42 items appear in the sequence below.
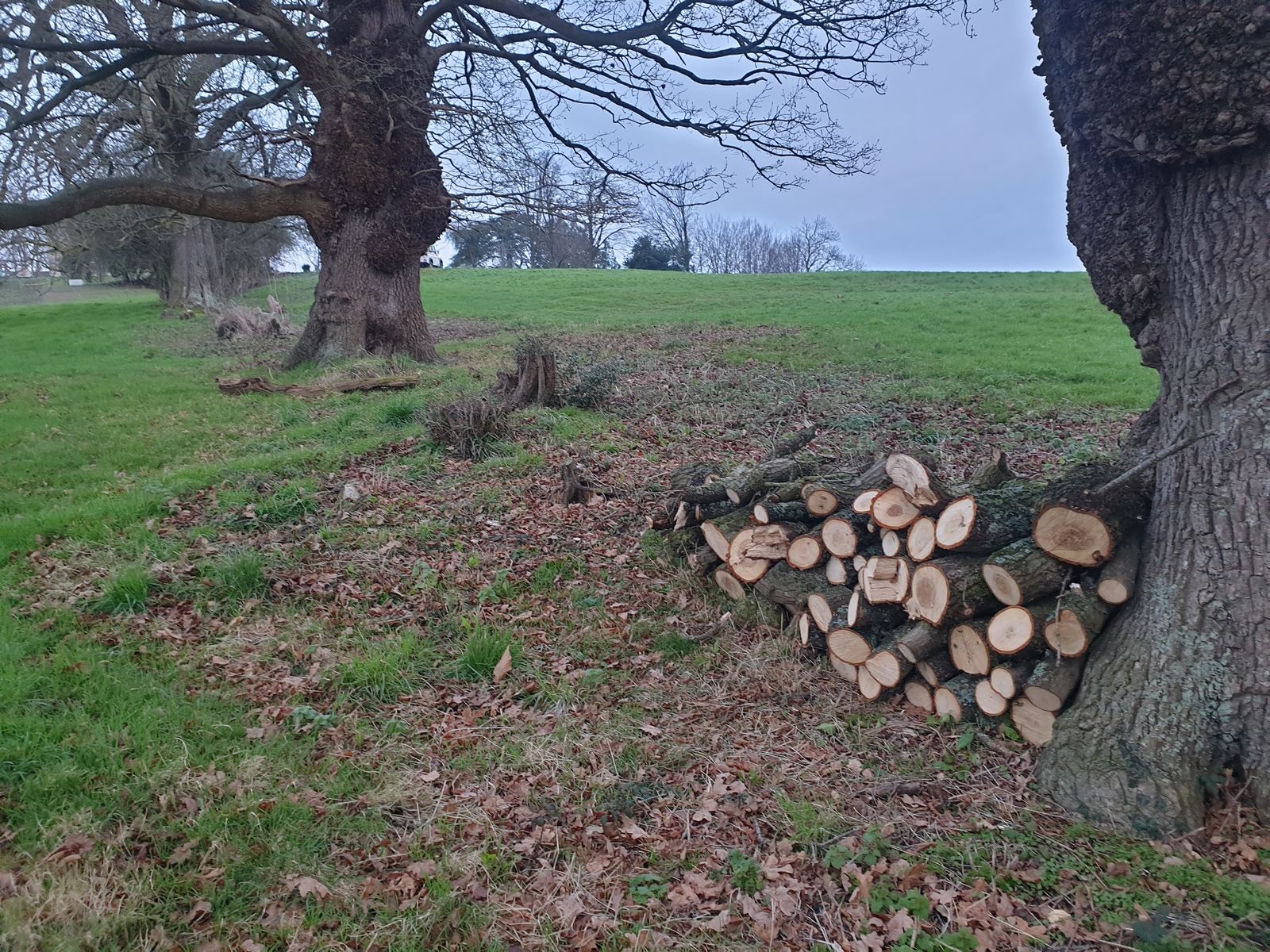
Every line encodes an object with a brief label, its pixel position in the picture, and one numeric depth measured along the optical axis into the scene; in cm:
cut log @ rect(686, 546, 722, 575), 554
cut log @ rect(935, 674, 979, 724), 392
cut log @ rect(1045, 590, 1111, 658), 359
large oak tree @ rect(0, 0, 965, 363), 1107
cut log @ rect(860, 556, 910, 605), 427
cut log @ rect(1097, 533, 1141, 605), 358
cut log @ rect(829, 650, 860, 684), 443
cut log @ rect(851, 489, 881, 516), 452
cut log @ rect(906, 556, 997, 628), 392
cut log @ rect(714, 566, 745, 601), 525
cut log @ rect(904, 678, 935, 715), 411
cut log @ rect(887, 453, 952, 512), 423
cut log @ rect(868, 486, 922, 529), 432
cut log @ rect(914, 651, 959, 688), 404
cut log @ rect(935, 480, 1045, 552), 399
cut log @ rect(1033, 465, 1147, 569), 364
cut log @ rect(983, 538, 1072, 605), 374
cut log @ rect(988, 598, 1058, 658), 367
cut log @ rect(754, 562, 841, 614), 486
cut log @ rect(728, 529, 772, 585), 509
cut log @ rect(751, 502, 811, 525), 514
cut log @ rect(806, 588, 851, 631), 458
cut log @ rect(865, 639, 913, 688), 412
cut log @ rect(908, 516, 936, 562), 415
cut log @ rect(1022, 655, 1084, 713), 357
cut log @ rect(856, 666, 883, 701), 425
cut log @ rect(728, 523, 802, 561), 502
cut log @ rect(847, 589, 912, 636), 438
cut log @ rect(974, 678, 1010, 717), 377
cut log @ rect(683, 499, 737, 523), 554
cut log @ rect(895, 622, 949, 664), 404
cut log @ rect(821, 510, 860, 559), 463
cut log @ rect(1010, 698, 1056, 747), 361
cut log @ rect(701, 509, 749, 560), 530
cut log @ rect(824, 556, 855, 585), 470
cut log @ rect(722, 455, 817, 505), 542
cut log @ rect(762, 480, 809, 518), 527
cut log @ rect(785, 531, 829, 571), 484
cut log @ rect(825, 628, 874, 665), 436
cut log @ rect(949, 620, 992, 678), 385
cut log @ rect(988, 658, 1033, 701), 369
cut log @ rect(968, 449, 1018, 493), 436
